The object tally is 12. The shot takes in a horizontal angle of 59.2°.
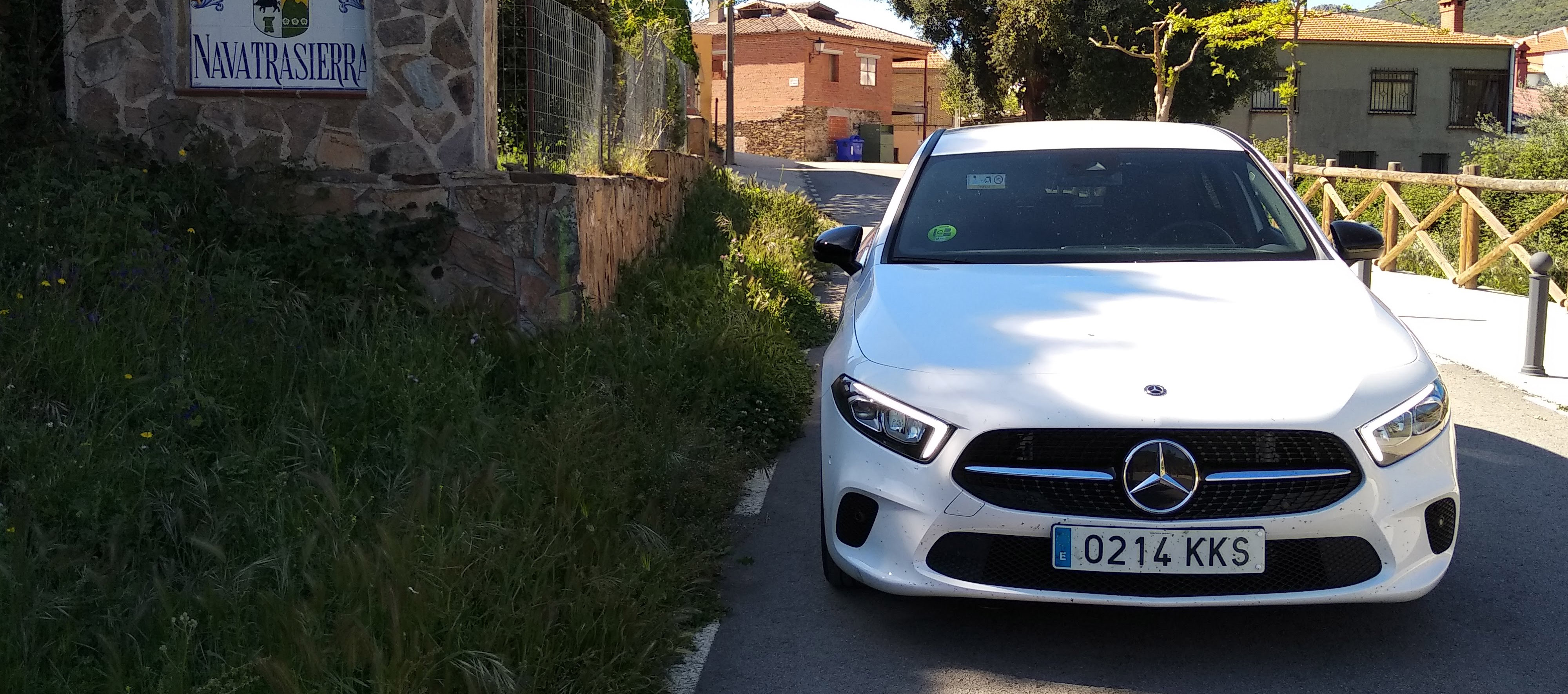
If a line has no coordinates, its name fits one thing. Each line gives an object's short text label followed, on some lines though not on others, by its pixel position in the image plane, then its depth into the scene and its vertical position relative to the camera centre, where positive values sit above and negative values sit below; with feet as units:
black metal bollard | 27.96 -2.50
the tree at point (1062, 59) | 111.65 +11.43
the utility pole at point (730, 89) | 106.52 +7.94
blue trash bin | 181.37 +5.92
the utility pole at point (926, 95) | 209.77 +15.04
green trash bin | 191.31 +7.10
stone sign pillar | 24.61 +1.98
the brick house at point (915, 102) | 207.51 +14.41
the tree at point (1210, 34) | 72.43 +10.22
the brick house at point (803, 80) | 186.29 +15.44
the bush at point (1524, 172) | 46.24 +1.13
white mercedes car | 11.96 -2.24
